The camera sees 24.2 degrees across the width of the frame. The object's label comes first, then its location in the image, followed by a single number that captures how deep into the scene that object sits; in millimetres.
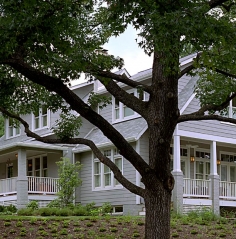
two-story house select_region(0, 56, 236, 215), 22531
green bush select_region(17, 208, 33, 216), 19156
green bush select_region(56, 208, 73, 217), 18812
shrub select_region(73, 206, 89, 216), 19225
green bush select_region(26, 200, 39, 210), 22547
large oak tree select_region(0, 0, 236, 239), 8742
